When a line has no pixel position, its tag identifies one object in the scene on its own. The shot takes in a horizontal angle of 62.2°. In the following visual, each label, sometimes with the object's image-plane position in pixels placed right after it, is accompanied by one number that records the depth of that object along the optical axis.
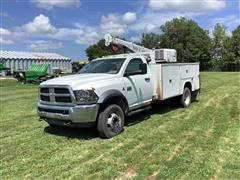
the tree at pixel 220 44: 45.06
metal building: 33.43
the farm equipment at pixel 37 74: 17.52
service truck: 4.19
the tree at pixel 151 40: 51.43
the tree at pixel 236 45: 44.21
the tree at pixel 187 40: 44.87
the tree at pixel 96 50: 55.90
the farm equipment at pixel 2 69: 24.83
